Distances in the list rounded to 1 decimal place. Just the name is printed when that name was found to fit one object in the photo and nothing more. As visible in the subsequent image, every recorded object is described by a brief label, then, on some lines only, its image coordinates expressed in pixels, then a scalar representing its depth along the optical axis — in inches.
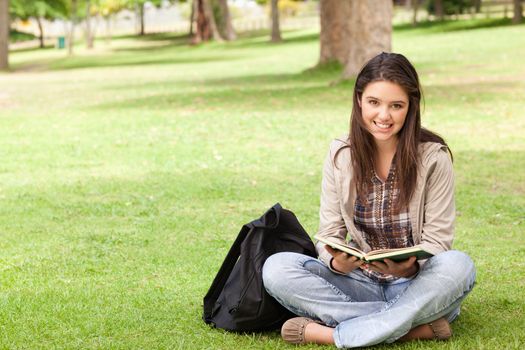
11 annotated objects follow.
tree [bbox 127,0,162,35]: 2586.1
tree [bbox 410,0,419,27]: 1860.2
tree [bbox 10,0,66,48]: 2119.8
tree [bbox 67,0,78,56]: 2009.8
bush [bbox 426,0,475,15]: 1936.5
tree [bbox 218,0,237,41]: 2218.3
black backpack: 191.0
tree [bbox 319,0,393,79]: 754.2
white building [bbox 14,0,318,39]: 3420.3
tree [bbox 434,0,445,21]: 1906.1
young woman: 178.4
